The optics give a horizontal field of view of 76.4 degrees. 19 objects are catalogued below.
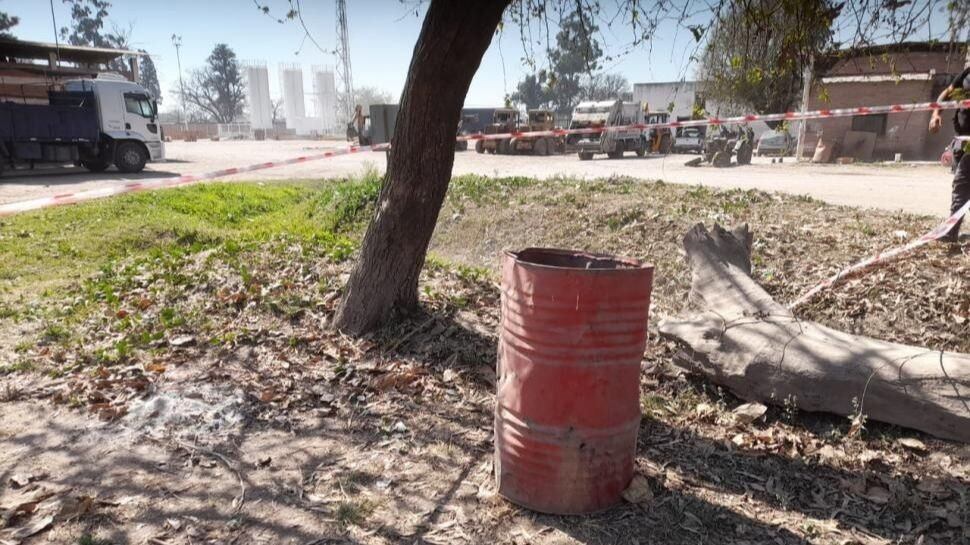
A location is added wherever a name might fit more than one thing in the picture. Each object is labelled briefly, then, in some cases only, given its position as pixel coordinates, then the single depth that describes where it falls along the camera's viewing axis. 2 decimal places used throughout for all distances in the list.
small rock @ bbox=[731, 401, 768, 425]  3.45
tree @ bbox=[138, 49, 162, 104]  77.24
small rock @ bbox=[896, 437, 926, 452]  3.08
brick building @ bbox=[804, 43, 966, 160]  22.47
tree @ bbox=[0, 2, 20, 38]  28.88
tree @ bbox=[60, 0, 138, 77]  65.62
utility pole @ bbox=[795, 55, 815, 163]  23.58
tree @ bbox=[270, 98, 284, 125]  79.56
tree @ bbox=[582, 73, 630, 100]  62.21
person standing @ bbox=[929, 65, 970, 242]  5.53
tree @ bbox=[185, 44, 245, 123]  80.81
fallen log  3.06
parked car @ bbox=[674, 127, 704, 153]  31.16
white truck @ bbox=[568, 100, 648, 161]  25.86
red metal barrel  2.52
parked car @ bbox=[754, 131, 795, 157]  28.73
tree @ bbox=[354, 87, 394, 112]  85.23
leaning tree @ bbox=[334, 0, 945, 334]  3.86
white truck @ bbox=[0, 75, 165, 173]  16.64
